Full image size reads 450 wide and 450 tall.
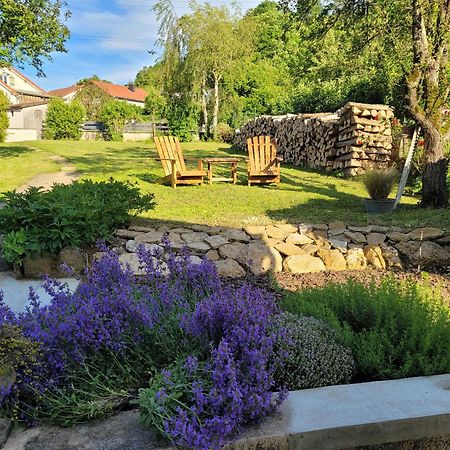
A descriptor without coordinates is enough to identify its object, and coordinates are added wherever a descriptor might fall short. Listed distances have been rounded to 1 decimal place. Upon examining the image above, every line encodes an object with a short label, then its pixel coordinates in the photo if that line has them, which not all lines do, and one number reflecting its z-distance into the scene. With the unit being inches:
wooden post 272.6
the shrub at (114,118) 1148.1
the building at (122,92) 2311.8
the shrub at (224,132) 963.0
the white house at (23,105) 1356.5
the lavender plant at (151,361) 64.6
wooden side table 373.4
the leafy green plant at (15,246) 162.4
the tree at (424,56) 254.4
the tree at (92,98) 1536.7
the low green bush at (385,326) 85.7
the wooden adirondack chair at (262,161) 382.3
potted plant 254.4
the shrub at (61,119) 1119.0
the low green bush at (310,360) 82.0
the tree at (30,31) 493.4
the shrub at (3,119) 957.9
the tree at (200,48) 947.3
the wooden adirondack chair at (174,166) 362.0
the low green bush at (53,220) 165.5
